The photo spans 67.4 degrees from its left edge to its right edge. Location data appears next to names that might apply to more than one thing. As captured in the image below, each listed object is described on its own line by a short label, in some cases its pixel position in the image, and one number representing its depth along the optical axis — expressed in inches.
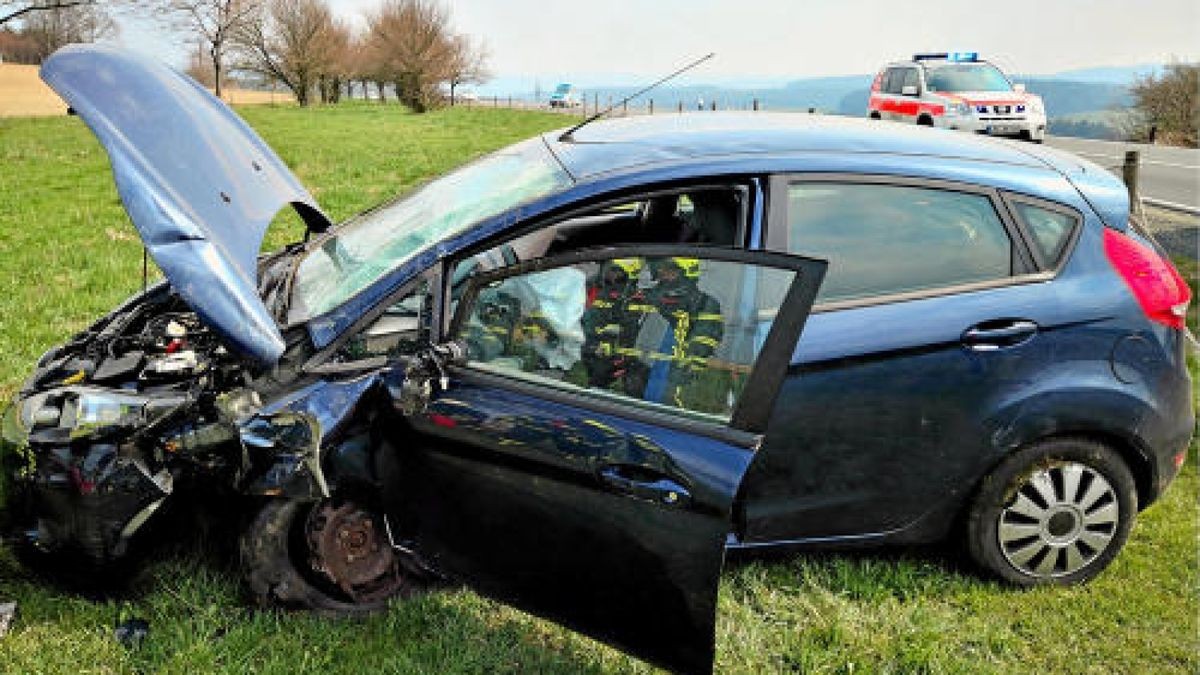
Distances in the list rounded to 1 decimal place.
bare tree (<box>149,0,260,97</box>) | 1567.4
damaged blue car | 93.4
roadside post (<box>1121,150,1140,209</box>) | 274.8
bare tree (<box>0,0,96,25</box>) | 877.2
